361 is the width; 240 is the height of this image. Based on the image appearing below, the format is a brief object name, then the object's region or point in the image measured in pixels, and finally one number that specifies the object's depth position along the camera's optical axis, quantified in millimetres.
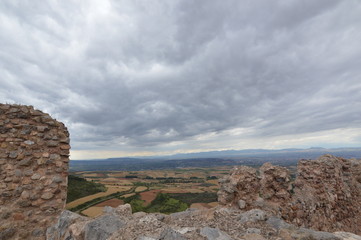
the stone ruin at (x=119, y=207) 3846
